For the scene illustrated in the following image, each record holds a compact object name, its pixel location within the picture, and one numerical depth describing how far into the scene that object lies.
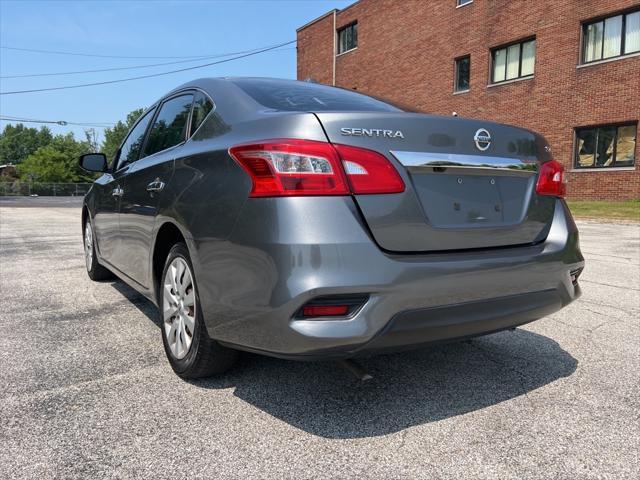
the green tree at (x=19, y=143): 123.94
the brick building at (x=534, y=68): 17.58
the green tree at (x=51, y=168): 75.19
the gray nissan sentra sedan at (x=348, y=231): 1.98
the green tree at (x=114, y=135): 97.25
